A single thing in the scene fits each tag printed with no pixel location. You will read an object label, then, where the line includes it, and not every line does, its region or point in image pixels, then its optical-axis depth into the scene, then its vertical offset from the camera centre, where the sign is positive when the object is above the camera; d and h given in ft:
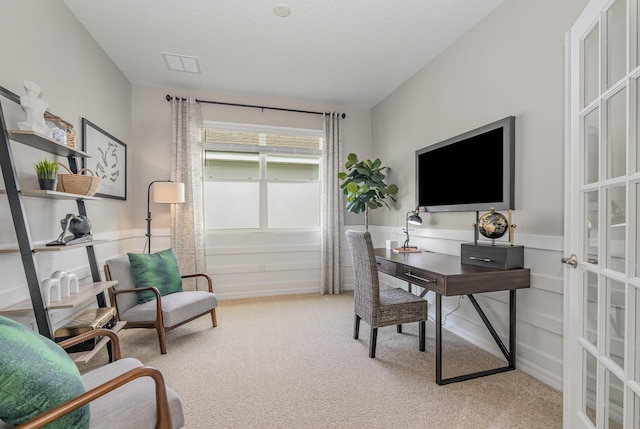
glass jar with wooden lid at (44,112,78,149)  6.24 +1.86
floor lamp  11.14 +0.83
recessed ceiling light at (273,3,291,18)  7.63 +5.37
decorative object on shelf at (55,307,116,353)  6.29 -2.48
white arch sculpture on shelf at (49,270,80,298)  6.13 -1.49
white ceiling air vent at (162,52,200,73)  10.14 +5.38
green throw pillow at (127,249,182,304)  8.87 -1.83
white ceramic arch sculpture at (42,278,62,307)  5.74 -1.51
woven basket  6.45 +0.67
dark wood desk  6.23 -1.51
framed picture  8.74 +1.85
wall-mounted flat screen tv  7.40 +1.28
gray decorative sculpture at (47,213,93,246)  6.44 -0.34
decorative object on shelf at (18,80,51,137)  5.53 +2.01
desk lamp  9.28 -0.15
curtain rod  12.53 +4.89
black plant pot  5.77 +0.58
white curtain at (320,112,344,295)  14.06 +0.20
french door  3.35 -0.07
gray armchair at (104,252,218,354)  8.04 -2.60
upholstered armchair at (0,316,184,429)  2.87 -1.99
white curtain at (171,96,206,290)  12.34 +1.24
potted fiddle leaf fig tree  12.41 +1.19
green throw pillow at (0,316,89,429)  2.82 -1.71
